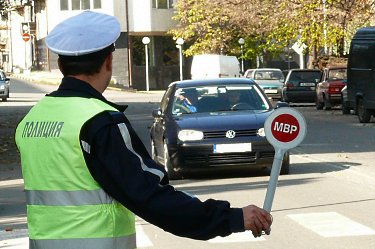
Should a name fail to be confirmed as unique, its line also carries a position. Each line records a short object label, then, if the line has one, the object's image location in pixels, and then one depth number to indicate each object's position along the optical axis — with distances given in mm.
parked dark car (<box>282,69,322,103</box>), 49438
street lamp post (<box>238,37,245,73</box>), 74700
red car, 42997
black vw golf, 17359
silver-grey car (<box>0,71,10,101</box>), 58281
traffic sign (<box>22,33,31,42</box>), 92875
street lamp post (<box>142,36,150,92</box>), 76875
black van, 33312
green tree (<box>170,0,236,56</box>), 76125
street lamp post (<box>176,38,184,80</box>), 75706
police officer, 4102
